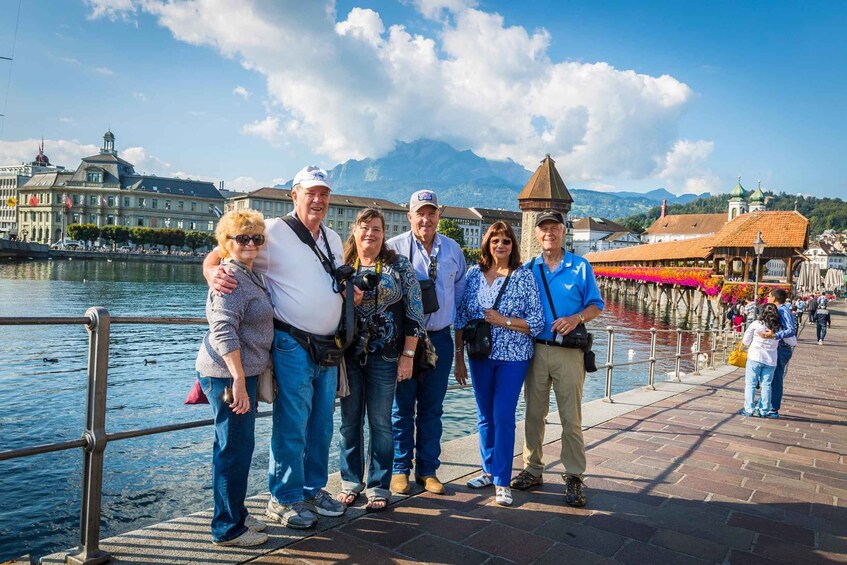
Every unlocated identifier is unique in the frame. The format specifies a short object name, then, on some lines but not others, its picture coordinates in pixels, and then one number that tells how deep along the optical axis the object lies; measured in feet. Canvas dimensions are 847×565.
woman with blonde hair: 9.18
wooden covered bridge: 118.83
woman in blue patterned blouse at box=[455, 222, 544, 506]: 12.61
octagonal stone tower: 163.84
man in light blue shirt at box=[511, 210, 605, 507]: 12.90
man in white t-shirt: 10.21
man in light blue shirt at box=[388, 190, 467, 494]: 12.98
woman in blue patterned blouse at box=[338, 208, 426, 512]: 11.55
